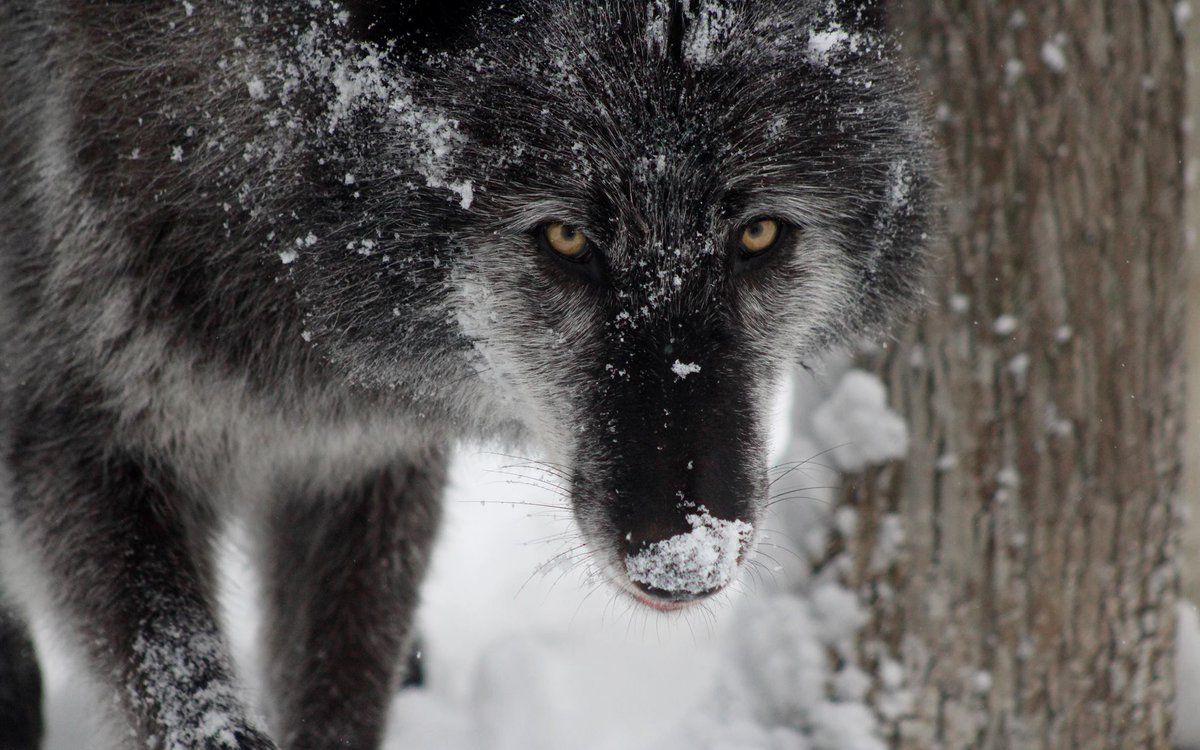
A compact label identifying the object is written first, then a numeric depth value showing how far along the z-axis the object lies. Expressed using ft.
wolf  15.89
